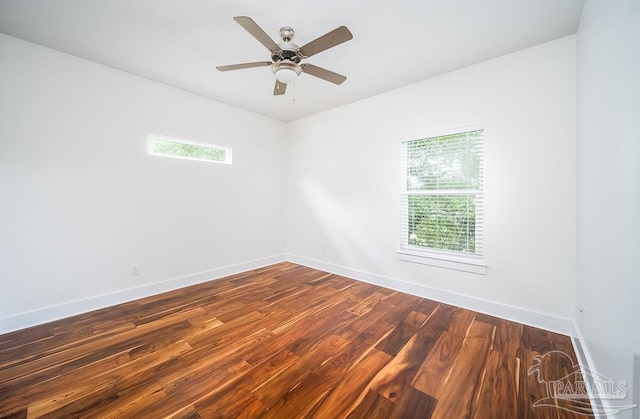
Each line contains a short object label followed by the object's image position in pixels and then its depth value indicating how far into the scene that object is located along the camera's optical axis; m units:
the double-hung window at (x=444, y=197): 2.67
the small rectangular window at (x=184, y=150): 3.14
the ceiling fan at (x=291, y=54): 1.72
